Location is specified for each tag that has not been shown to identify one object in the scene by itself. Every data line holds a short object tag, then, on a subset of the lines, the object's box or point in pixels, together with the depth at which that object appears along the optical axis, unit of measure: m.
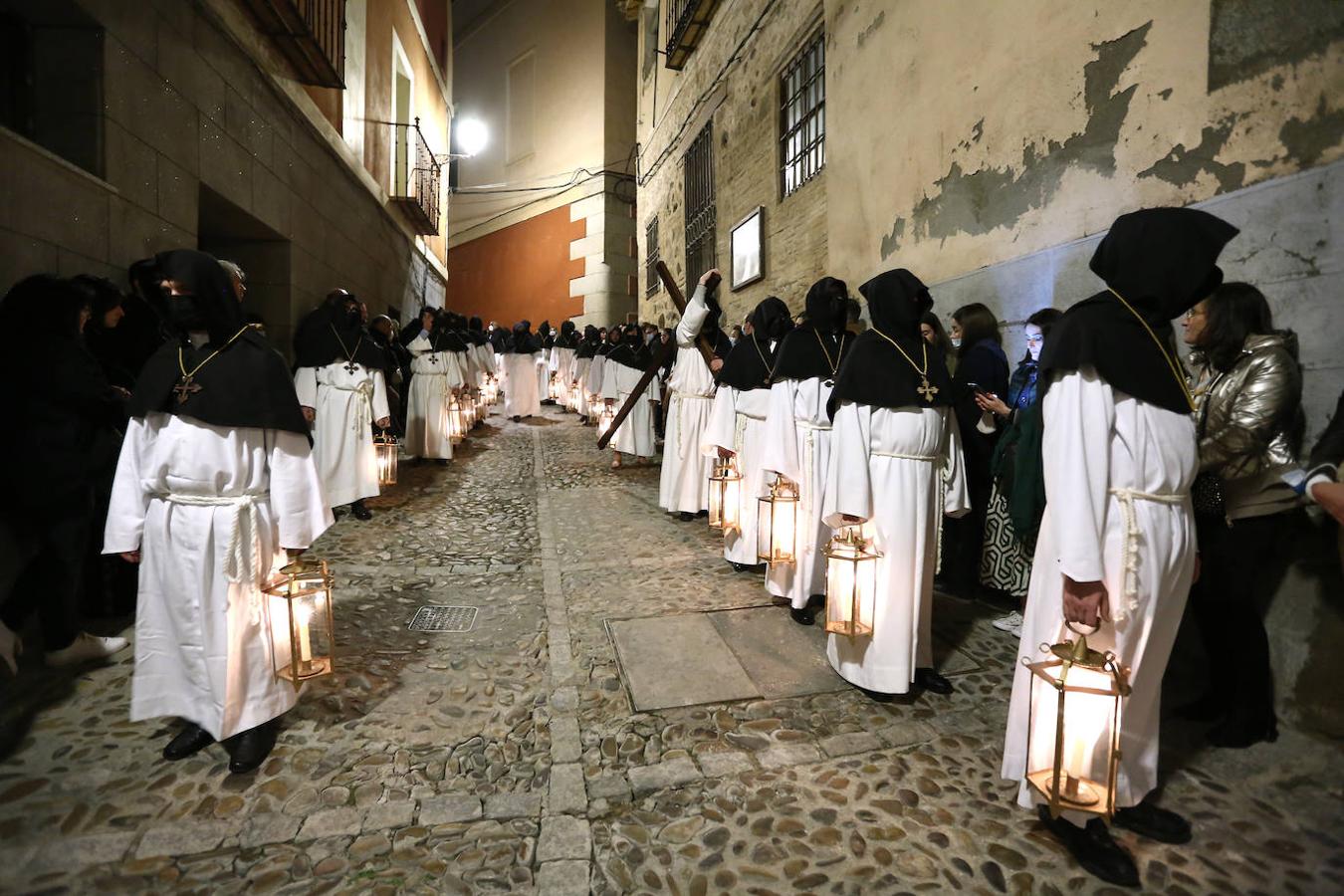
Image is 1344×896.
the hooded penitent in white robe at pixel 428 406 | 9.80
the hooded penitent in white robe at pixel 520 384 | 16.34
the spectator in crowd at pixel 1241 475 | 2.79
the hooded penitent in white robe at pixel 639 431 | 10.16
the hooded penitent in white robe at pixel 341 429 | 6.72
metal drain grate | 4.26
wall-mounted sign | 9.38
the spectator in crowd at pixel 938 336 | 5.12
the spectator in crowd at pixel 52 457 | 3.42
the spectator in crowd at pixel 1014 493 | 3.71
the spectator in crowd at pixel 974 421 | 4.57
